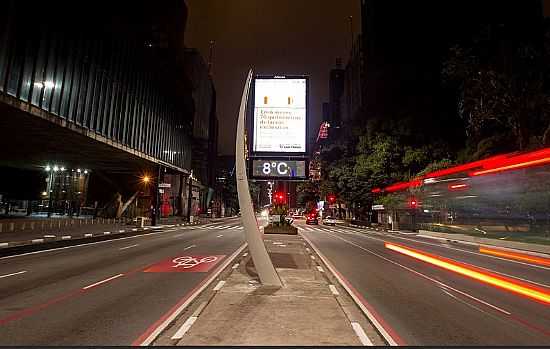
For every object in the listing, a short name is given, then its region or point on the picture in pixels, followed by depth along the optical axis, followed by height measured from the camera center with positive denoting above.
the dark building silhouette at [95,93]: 23.84 +10.94
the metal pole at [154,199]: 42.75 +2.18
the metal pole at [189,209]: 56.44 +0.98
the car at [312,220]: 62.69 -0.29
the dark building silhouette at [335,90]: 178.88 +66.03
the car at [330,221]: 59.97 -0.37
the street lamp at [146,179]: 55.76 +5.51
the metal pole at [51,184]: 60.32 +4.68
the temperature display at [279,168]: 12.17 +1.68
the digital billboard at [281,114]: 12.03 +3.51
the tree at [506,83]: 28.06 +11.55
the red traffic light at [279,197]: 25.58 +1.50
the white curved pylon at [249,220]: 9.72 -0.10
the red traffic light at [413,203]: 39.53 +2.07
